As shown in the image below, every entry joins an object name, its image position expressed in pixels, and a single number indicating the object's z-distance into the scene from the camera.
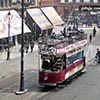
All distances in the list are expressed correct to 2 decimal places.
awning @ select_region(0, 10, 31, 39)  40.80
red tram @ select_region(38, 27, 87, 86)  26.08
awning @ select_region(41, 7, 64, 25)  53.81
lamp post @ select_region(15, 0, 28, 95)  25.58
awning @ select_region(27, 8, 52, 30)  49.53
